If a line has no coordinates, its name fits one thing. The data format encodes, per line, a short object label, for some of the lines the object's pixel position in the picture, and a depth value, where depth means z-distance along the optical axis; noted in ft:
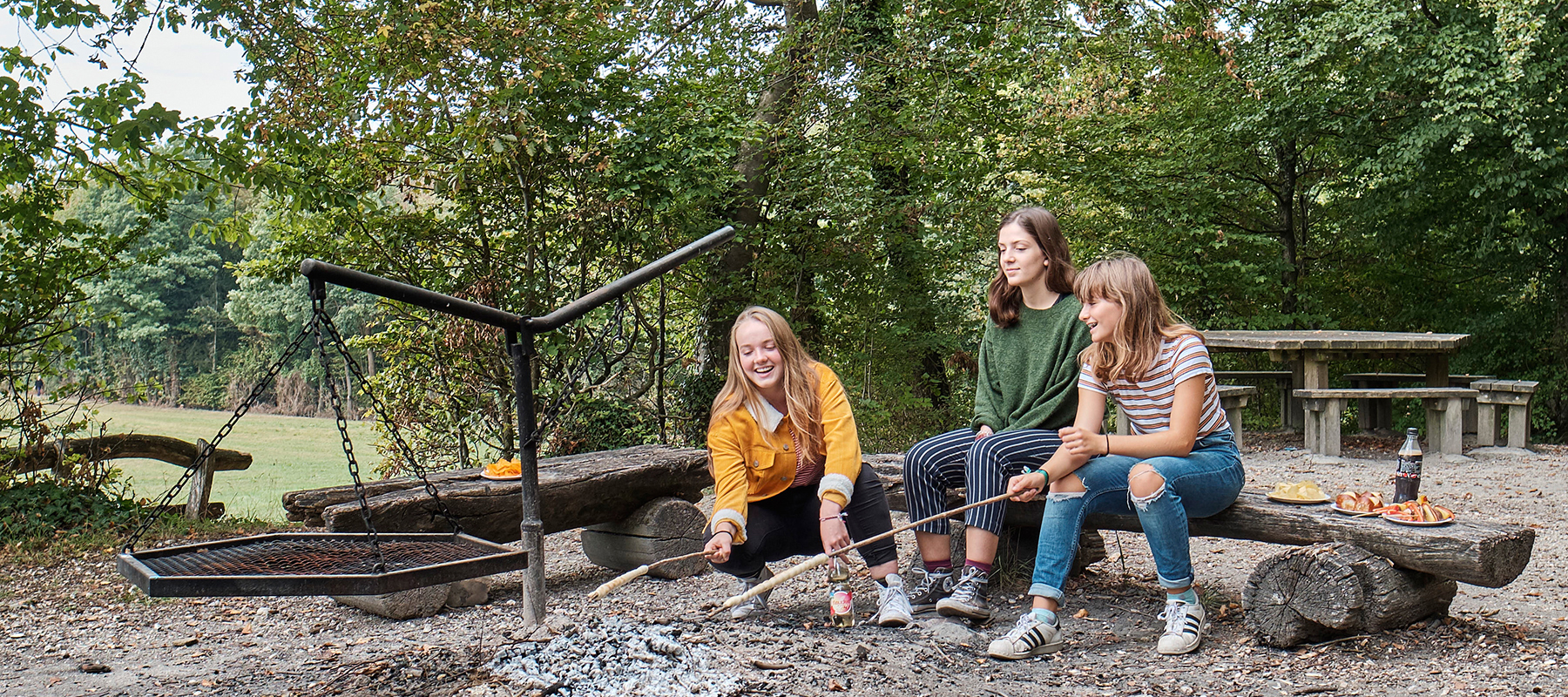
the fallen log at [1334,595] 10.03
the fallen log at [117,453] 19.29
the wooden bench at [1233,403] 27.07
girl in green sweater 11.15
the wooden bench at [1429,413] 25.39
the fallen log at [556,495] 12.78
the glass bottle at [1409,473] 11.02
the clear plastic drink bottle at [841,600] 10.54
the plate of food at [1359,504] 10.67
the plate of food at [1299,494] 11.14
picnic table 25.13
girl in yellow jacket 11.10
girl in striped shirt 10.34
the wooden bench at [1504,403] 26.66
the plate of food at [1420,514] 10.12
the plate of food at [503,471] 14.16
